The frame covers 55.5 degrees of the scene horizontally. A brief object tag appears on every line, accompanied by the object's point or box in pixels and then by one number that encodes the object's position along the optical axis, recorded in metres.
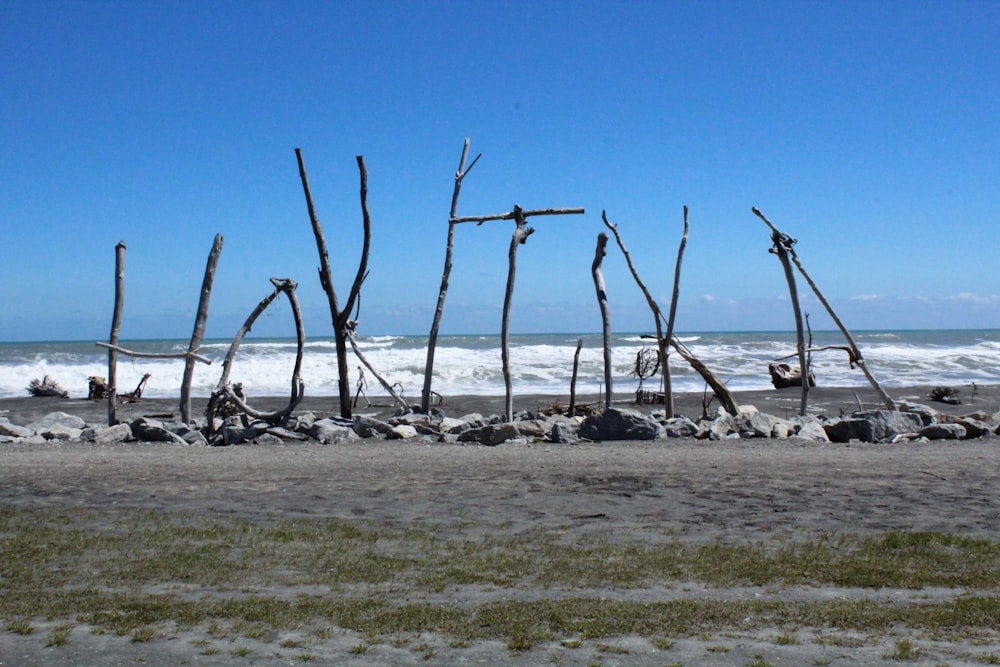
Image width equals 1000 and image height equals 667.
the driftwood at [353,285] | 16.14
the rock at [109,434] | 14.55
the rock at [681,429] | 14.38
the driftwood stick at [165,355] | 15.32
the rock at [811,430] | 14.13
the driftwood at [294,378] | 15.12
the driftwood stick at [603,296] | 16.23
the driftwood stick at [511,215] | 16.36
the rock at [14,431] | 15.03
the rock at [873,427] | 14.20
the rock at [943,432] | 14.06
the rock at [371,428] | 14.90
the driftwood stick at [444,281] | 16.66
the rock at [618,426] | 14.23
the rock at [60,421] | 16.53
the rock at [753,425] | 14.28
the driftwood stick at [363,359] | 16.31
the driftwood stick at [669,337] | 16.53
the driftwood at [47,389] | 26.36
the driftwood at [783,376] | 26.97
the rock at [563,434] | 14.09
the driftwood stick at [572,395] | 18.22
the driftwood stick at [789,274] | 16.53
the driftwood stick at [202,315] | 15.98
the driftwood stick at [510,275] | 15.97
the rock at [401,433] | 14.80
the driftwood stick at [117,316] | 16.38
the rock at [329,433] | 14.51
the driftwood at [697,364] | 16.62
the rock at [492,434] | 14.18
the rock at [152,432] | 14.59
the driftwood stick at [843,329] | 16.53
